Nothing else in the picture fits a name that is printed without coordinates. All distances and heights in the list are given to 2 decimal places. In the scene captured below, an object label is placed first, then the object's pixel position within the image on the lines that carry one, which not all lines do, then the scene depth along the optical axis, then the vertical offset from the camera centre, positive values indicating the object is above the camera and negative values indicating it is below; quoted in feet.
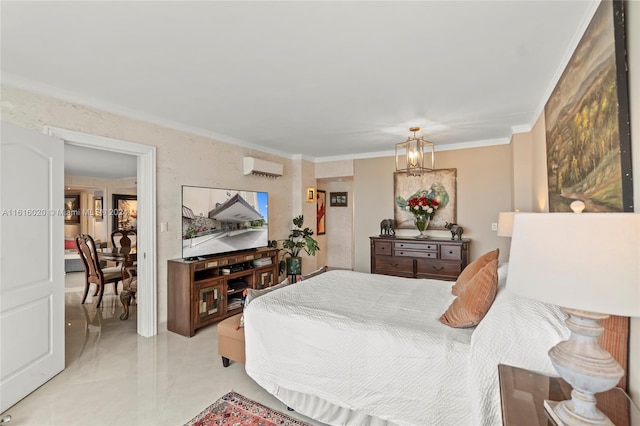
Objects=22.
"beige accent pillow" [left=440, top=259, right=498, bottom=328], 5.70 -1.67
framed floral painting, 15.57 +1.16
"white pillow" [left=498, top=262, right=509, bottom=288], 6.76 -1.50
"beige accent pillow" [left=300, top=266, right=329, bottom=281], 10.30 -2.07
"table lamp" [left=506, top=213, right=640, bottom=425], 2.58 -0.61
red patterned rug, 6.46 -4.41
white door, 6.98 -1.06
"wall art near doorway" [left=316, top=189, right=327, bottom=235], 23.50 +0.38
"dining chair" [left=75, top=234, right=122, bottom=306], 13.89 -2.39
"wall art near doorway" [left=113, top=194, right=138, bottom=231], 25.41 +0.54
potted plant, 17.16 -1.75
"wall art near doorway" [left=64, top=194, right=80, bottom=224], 25.13 +0.92
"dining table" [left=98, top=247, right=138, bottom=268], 14.11 -1.88
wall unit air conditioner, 14.98 +2.54
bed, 4.68 -2.60
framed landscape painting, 3.82 +1.45
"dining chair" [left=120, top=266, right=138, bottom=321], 12.89 -3.13
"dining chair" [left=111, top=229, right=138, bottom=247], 16.57 -1.15
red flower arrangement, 15.37 +0.34
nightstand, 3.22 -2.23
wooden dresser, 14.21 -2.10
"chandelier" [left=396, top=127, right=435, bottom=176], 11.66 +2.25
